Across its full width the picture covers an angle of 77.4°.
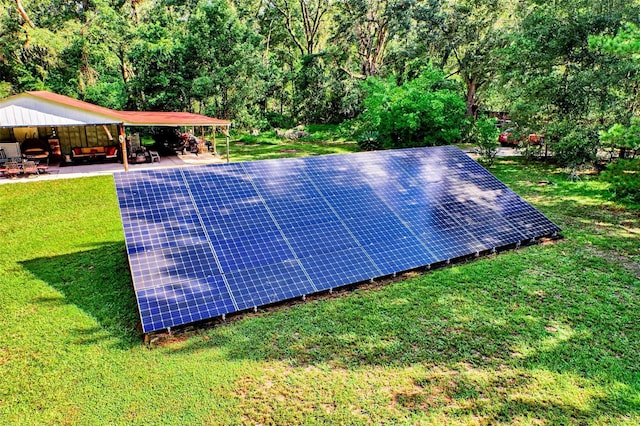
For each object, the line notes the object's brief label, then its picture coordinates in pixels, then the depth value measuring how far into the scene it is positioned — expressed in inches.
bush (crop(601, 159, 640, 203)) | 345.4
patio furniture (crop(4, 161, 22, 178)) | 596.8
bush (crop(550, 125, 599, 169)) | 620.4
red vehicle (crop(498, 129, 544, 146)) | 760.9
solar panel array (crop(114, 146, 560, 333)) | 237.9
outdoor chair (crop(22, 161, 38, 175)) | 604.1
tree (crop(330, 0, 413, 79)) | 1105.4
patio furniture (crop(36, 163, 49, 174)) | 632.1
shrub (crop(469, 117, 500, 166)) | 688.4
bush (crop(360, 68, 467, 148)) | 706.2
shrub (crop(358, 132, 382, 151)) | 843.4
